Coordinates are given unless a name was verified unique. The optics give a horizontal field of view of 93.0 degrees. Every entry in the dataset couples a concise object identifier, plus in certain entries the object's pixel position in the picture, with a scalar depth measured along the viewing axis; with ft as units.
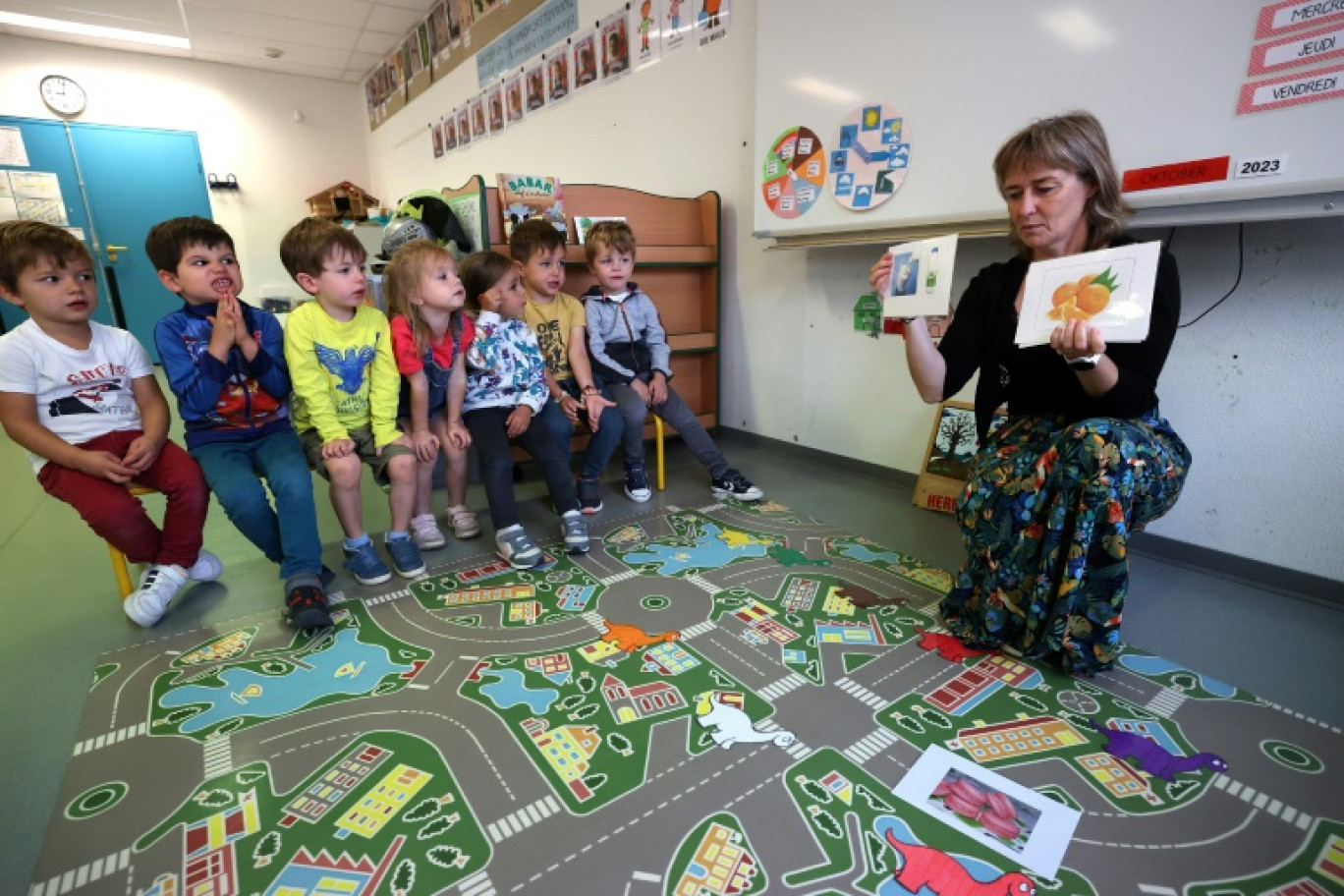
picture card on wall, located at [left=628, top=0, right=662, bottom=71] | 9.46
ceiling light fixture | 15.47
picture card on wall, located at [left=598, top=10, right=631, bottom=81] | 10.09
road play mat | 2.79
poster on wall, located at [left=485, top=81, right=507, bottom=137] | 13.79
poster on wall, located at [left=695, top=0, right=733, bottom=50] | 8.37
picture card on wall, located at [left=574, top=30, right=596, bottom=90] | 10.81
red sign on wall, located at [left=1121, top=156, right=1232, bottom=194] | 4.42
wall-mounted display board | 4.10
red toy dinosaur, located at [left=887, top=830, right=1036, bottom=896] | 2.67
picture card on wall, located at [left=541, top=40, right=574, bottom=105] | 11.51
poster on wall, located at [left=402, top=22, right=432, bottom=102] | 16.55
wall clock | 16.83
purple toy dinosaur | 3.30
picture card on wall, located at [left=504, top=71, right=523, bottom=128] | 13.01
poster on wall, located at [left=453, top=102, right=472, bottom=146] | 15.25
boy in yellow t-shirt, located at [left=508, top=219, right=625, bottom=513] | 6.91
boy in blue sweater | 4.93
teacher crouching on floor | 3.79
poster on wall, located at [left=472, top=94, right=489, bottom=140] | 14.61
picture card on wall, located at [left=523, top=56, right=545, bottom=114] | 12.25
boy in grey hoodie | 7.37
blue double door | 16.99
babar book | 7.52
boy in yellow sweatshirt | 5.32
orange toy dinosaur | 4.46
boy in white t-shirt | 4.64
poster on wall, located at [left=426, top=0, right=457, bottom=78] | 15.24
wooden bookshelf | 8.45
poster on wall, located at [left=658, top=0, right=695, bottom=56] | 8.95
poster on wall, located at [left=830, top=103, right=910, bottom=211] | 6.32
